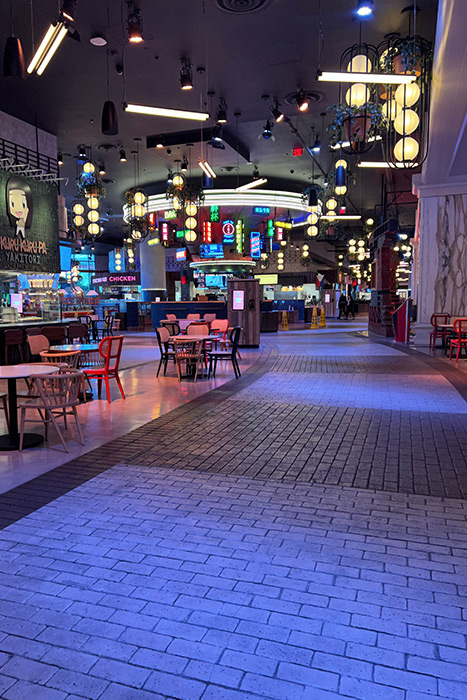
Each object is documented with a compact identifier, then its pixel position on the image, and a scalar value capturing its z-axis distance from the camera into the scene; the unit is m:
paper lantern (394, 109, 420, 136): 5.54
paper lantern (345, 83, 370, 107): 5.81
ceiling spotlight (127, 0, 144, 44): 6.11
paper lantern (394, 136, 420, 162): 6.07
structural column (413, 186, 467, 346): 11.98
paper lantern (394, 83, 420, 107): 5.43
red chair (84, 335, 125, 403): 6.21
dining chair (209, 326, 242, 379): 7.97
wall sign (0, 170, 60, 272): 10.23
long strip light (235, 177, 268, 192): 13.92
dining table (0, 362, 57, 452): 4.31
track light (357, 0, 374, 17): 5.99
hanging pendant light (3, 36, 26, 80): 5.30
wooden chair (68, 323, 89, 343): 9.92
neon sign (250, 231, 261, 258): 22.41
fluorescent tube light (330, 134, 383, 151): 6.87
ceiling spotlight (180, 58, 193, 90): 7.74
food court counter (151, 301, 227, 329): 16.92
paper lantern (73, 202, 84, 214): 12.30
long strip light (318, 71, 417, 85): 5.16
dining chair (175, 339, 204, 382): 7.75
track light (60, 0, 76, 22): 5.29
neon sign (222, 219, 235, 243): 20.95
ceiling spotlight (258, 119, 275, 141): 10.88
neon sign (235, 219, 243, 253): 21.57
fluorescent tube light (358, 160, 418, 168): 9.53
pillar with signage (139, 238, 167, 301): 23.38
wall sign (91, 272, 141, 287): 29.34
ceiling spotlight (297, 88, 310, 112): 9.12
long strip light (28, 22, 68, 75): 5.05
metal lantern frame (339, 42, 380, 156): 5.82
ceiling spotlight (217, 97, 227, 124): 9.33
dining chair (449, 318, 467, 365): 9.24
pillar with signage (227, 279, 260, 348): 12.23
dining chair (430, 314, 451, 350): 11.57
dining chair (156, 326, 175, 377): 8.15
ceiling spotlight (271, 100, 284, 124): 10.17
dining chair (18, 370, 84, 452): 4.20
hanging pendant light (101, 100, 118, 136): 7.09
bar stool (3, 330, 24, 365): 9.00
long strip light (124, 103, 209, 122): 6.53
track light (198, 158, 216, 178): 9.80
